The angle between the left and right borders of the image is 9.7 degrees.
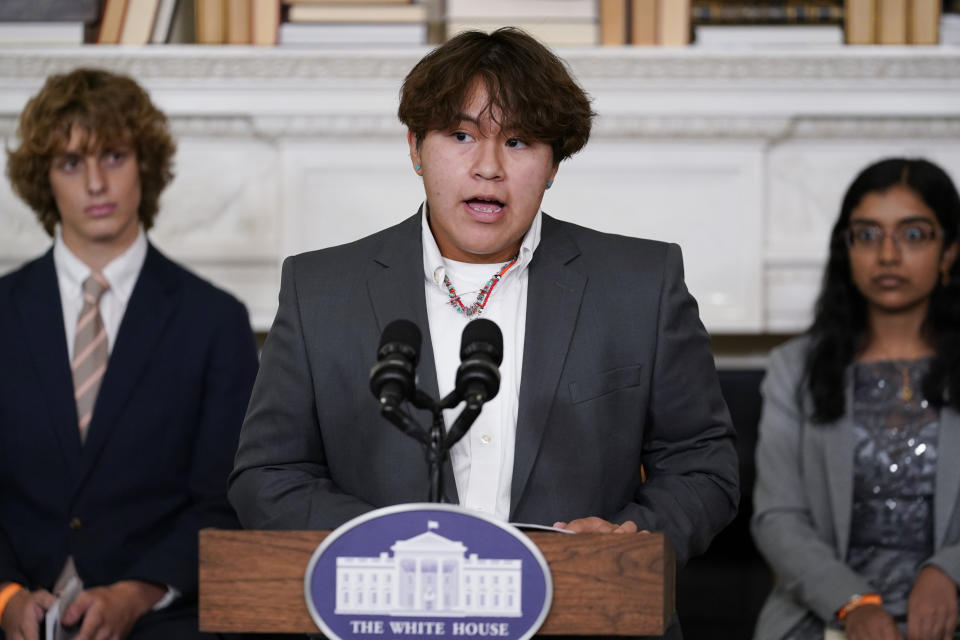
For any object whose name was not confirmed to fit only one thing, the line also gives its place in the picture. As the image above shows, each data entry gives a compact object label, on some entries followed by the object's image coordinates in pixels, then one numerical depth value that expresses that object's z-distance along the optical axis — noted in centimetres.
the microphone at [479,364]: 599
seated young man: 690
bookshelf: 745
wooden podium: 598
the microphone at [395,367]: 598
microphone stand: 600
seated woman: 694
